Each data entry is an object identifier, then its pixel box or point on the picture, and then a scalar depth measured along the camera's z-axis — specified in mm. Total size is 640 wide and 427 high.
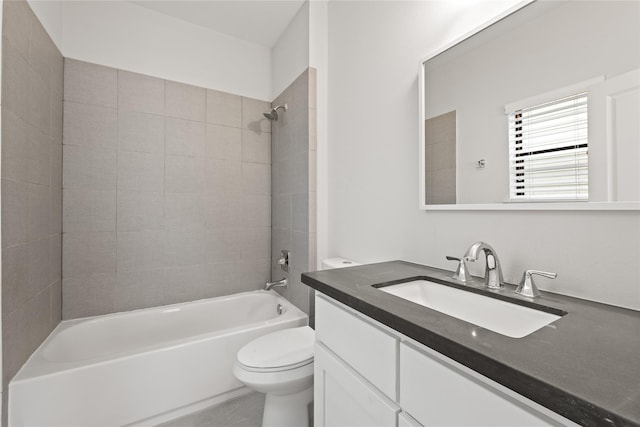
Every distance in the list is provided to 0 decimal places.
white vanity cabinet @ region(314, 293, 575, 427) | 497
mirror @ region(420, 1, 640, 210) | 719
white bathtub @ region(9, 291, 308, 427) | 1291
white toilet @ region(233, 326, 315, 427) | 1269
